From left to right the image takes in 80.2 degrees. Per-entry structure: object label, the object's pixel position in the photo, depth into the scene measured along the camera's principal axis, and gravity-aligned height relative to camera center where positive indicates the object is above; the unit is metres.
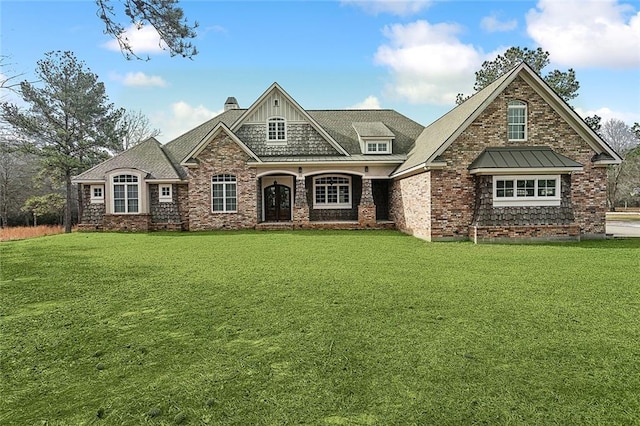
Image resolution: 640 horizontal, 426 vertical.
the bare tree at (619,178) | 44.97 +2.80
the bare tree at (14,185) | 32.22 +2.41
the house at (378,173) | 14.28 +1.52
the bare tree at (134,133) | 42.41 +8.78
